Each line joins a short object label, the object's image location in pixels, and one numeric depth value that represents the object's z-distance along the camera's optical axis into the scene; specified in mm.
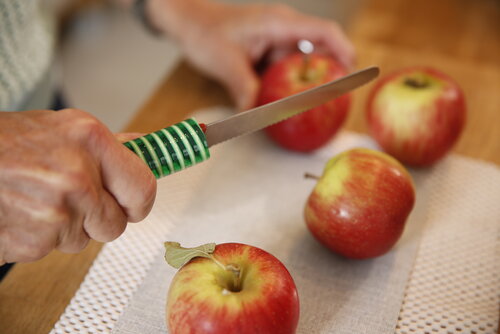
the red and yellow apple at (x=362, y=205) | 611
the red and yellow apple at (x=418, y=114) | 770
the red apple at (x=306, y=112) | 807
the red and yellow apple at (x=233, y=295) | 458
